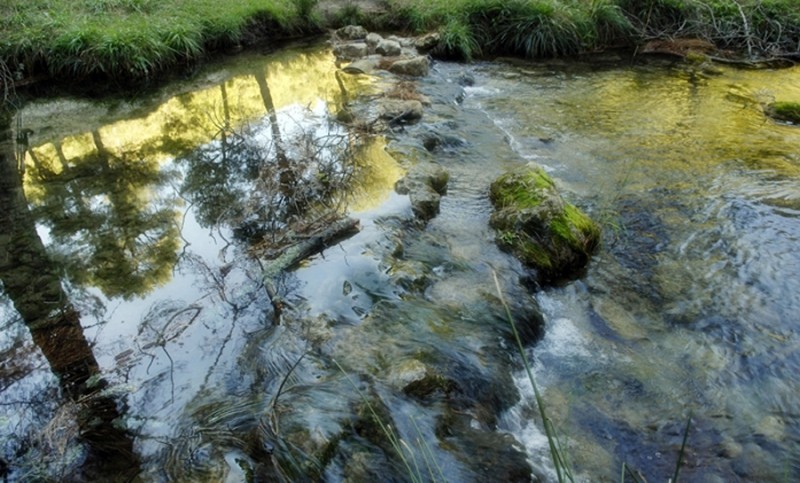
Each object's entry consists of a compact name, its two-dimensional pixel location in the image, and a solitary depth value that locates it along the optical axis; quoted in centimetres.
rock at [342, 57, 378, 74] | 923
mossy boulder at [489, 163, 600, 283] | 435
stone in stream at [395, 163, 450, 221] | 502
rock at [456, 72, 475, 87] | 906
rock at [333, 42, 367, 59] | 1018
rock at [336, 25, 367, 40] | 1122
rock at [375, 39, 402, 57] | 1013
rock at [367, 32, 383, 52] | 1042
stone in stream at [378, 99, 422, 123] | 703
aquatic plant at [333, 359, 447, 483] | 252
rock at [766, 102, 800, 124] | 736
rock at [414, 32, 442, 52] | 1052
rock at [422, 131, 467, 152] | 657
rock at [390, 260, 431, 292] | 402
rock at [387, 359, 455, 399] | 303
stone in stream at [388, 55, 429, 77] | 914
